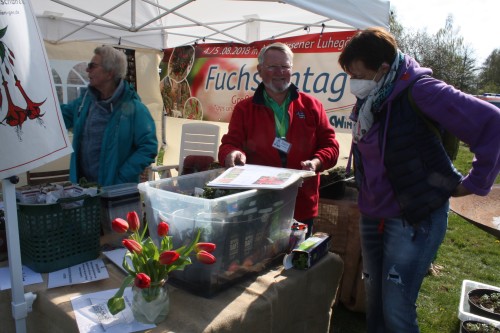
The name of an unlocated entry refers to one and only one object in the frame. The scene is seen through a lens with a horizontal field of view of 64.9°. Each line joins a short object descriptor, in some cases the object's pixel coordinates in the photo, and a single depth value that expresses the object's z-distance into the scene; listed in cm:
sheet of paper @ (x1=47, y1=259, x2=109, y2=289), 136
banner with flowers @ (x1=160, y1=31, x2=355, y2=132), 395
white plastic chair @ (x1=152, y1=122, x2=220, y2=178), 464
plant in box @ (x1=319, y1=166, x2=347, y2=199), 308
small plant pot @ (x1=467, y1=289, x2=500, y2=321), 237
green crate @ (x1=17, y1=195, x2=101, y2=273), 139
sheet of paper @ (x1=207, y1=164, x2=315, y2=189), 133
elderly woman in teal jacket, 237
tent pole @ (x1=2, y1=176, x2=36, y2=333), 123
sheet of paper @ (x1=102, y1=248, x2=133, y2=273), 150
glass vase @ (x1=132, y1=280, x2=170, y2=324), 112
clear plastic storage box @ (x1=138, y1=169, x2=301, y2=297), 124
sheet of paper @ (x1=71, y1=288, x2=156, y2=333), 111
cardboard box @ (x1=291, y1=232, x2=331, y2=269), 157
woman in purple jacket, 131
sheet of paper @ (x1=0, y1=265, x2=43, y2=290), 135
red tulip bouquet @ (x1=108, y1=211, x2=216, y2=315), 110
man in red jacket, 206
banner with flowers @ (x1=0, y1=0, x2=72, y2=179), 113
